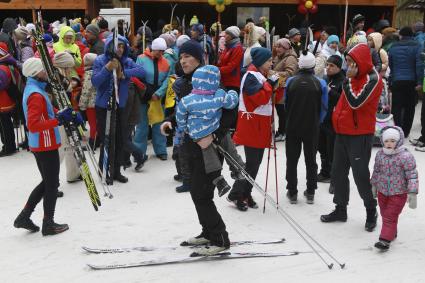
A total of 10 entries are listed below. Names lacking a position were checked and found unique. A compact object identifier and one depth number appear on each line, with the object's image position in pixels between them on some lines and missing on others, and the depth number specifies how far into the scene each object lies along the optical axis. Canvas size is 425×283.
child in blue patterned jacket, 3.92
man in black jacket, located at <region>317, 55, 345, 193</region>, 5.54
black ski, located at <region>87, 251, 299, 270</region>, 3.99
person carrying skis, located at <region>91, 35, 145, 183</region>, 5.75
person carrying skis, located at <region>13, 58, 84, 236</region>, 4.38
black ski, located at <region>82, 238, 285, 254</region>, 4.29
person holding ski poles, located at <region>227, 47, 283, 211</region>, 4.85
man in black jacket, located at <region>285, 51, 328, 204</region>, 5.23
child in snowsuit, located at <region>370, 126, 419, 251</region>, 4.14
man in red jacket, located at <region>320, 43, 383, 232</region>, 4.45
